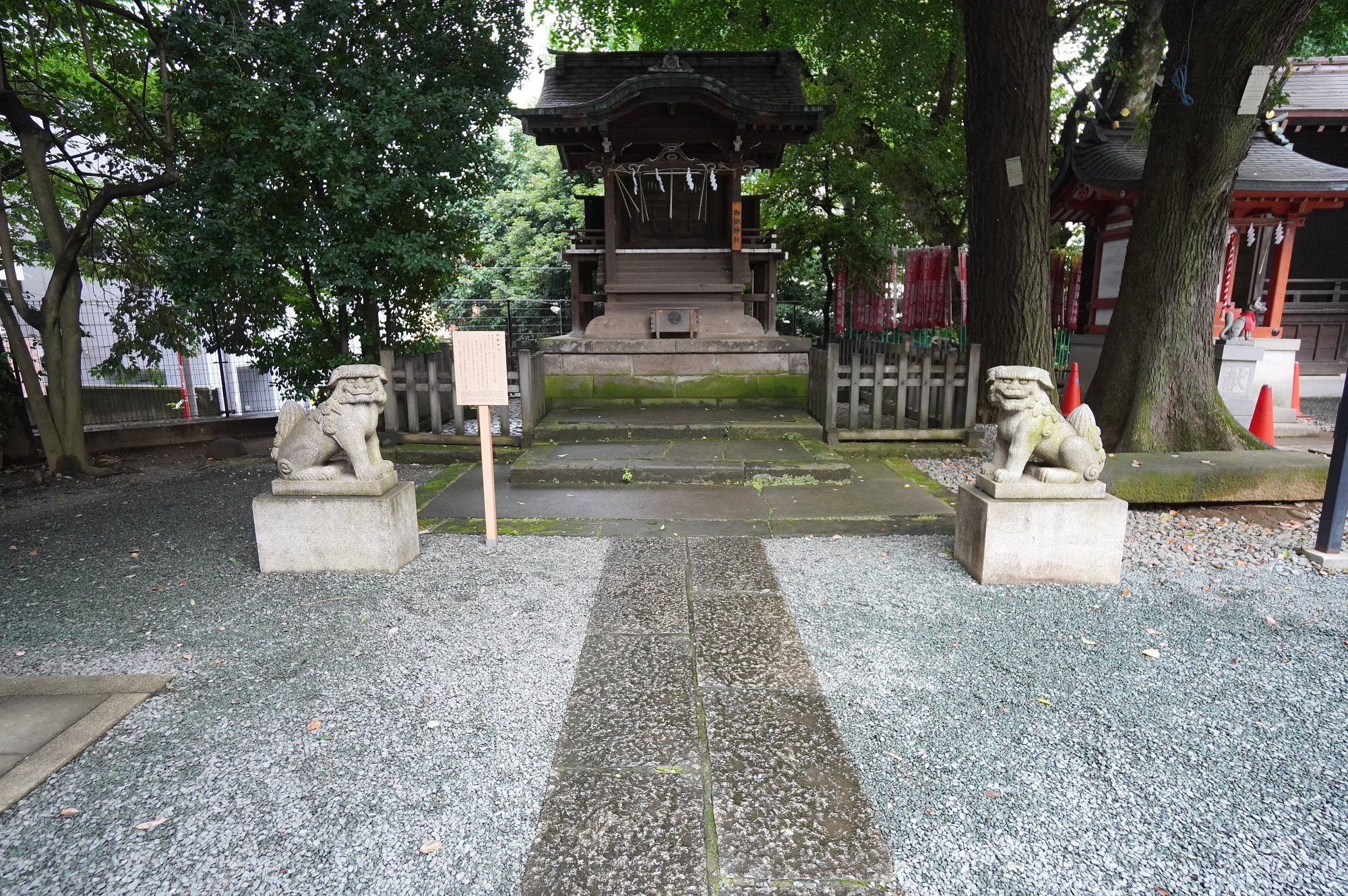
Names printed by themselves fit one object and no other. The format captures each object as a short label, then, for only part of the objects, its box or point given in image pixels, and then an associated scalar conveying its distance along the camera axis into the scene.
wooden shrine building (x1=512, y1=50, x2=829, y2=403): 8.83
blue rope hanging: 5.69
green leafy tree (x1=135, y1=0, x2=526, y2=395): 5.95
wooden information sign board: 4.45
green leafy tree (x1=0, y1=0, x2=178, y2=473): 6.51
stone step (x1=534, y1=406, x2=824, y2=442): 7.02
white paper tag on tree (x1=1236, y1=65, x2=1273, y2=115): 5.30
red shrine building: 9.11
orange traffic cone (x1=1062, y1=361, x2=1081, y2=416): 8.65
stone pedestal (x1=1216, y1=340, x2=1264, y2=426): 8.95
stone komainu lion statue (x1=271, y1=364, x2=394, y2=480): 3.92
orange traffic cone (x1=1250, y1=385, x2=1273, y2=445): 7.32
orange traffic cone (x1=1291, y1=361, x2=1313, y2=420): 9.24
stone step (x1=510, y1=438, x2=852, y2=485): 5.95
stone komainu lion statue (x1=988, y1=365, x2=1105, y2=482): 3.73
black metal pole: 3.98
